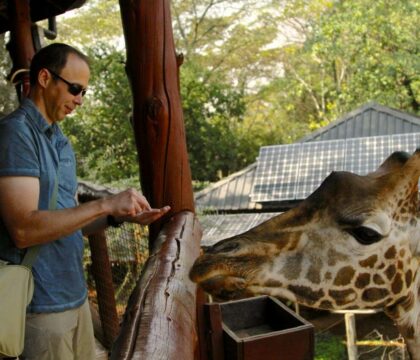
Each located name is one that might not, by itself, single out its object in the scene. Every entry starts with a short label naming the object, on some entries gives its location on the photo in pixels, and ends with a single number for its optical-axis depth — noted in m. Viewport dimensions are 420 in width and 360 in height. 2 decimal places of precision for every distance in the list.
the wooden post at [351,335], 6.92
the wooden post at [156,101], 1.60
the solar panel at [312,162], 9.26
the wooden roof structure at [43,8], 2.91
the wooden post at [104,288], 2.52
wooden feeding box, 1.37
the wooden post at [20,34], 2.63
